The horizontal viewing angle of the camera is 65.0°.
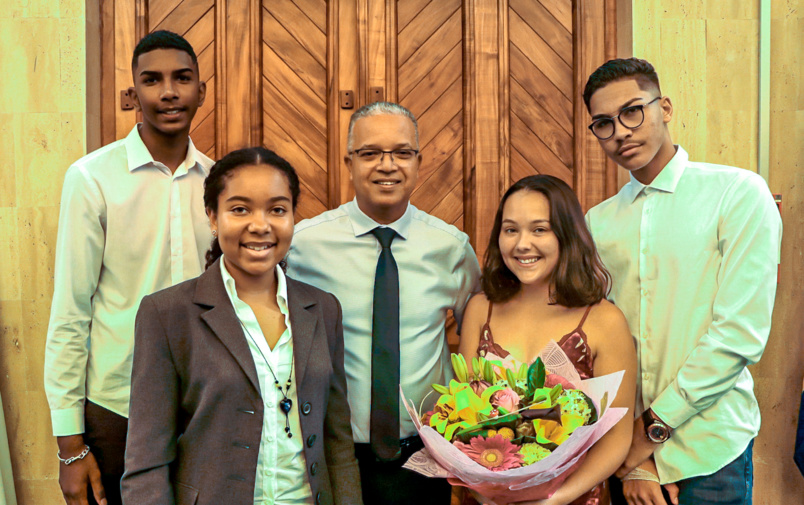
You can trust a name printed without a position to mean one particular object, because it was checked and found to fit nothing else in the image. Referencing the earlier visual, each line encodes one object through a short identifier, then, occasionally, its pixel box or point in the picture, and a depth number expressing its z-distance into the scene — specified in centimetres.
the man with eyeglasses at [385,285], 193
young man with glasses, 178
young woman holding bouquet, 177
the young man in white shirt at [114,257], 198
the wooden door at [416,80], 290
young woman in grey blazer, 149
